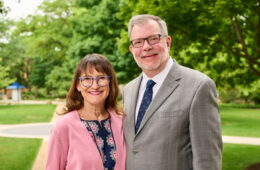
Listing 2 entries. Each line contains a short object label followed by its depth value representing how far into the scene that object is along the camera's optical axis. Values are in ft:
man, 9.05
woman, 10.04
